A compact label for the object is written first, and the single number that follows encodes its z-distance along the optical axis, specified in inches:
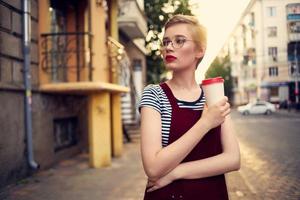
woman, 57.0
